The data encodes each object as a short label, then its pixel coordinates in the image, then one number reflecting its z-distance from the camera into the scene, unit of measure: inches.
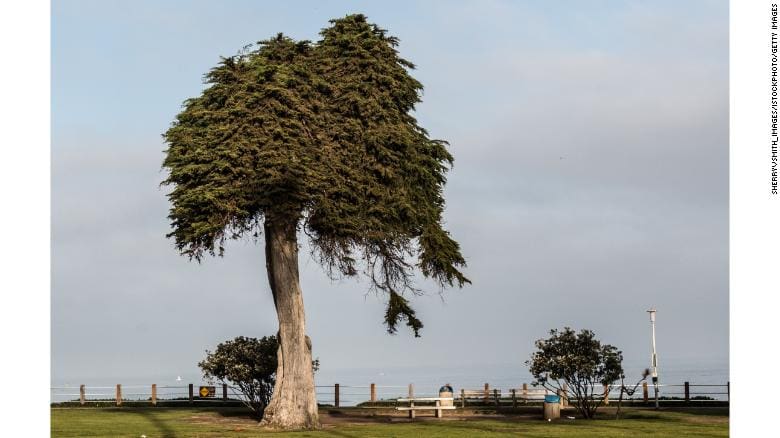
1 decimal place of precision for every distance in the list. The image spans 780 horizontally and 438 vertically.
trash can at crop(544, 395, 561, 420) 1455.5
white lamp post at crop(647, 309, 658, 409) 1874.4
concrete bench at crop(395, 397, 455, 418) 1547.7
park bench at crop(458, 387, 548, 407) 1599.4
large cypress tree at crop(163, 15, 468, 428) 1400.1
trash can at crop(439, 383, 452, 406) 1635.8
